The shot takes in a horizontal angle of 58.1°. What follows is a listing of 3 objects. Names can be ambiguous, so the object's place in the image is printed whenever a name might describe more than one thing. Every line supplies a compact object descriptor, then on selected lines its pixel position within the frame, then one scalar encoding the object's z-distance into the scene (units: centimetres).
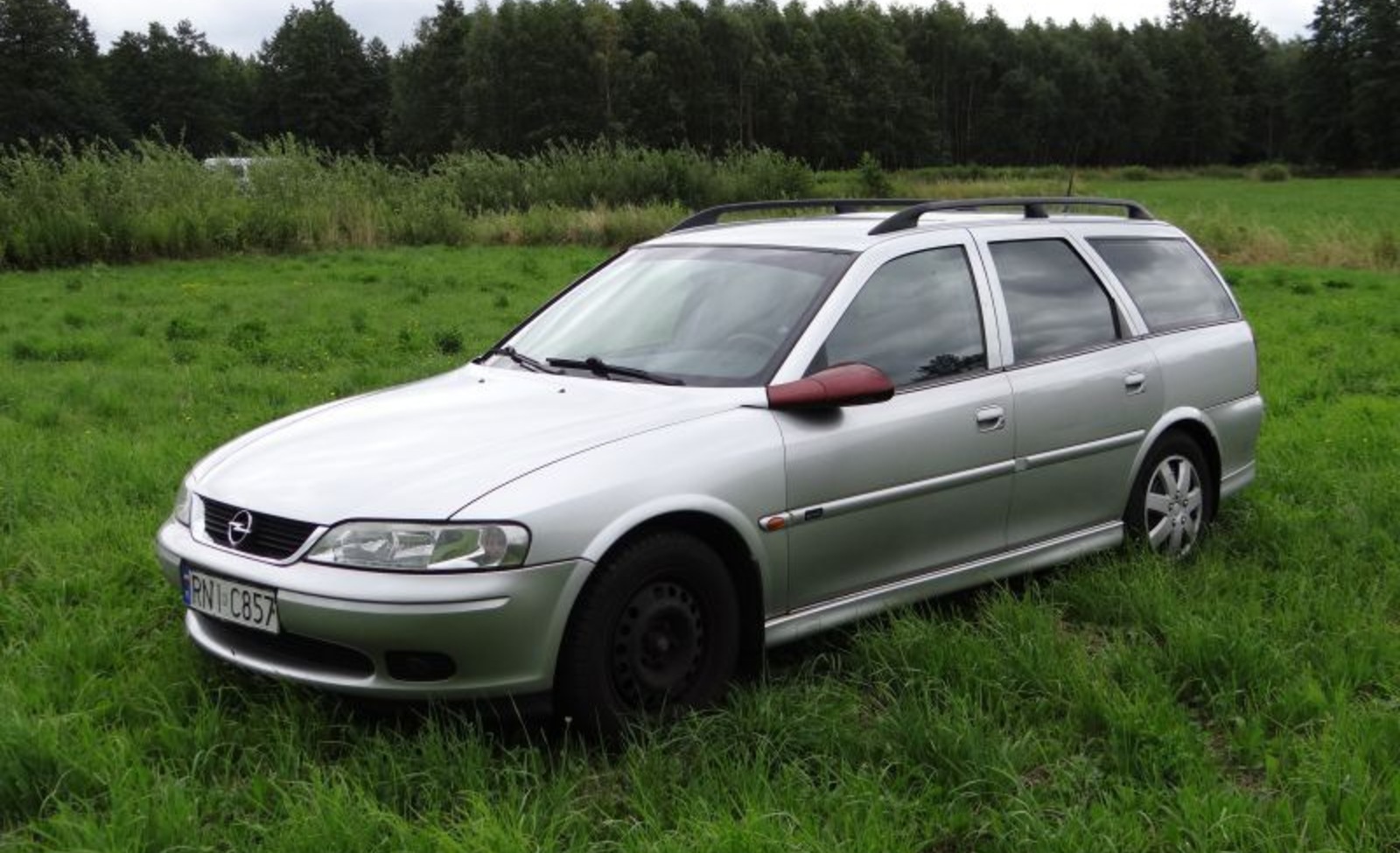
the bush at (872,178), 3406
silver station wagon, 339
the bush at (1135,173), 8225
